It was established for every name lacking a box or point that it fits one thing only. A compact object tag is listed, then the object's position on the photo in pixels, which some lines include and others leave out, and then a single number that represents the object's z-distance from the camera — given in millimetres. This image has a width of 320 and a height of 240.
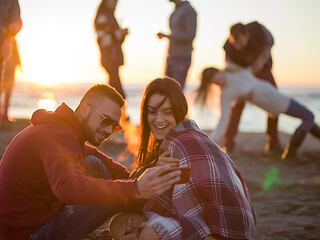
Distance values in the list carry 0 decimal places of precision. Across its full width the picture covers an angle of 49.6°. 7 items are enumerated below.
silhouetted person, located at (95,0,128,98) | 5777
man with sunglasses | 1518
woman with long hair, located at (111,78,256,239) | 1870
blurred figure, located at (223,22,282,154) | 5035
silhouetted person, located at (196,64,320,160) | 4793
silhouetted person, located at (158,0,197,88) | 5281
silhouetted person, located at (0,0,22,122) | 3752
